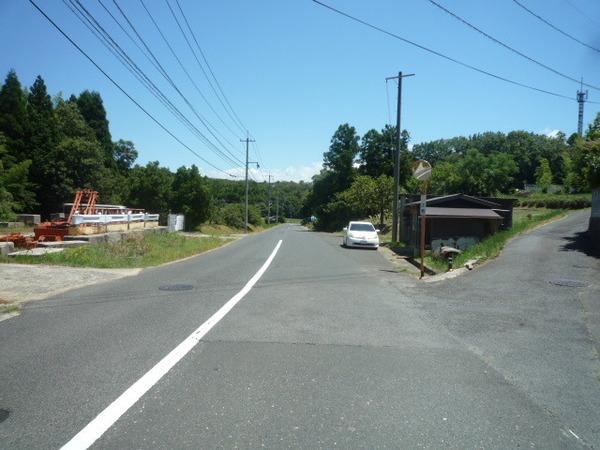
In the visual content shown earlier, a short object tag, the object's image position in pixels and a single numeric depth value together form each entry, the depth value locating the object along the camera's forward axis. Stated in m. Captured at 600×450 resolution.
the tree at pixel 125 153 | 76.31
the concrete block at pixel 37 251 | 15.66
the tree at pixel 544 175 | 71.96
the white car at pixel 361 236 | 28.25
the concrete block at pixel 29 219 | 34.50
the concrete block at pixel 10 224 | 28.78
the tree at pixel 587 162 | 16.94
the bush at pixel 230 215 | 58.82
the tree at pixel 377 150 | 83.19
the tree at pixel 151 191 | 50.75
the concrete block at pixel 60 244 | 17.69
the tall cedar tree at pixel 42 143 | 45.09
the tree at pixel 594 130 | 19.08
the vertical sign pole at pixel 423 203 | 14.77
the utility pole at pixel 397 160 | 31.94
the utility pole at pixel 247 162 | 63.12
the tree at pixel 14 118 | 47.56
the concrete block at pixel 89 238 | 19.09
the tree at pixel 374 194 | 53.50
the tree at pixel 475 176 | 67.75
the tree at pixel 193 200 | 49.98
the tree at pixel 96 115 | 61.69
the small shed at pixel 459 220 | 26.65
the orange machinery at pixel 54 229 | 19.59
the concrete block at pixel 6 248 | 15.85
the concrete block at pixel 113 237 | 21.12
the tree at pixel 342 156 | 87.00
